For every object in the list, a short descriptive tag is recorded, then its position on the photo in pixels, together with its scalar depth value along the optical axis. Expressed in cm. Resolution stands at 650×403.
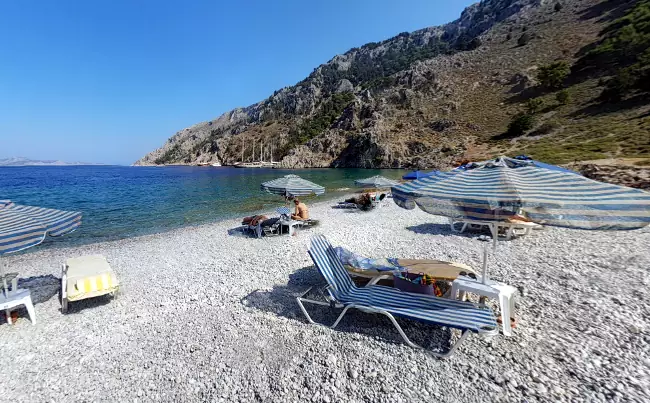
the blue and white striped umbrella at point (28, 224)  441
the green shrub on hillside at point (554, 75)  5944
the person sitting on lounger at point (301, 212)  1285
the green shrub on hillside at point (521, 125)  5269
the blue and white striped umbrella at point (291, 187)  1180
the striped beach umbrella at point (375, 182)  2117
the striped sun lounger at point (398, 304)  397
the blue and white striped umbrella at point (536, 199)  330
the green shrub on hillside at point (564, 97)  5556
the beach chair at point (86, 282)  573
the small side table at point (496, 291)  454
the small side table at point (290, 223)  1174
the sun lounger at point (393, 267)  584
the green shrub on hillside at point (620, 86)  4700
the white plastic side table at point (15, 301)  522
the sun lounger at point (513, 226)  940
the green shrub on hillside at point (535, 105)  5719
